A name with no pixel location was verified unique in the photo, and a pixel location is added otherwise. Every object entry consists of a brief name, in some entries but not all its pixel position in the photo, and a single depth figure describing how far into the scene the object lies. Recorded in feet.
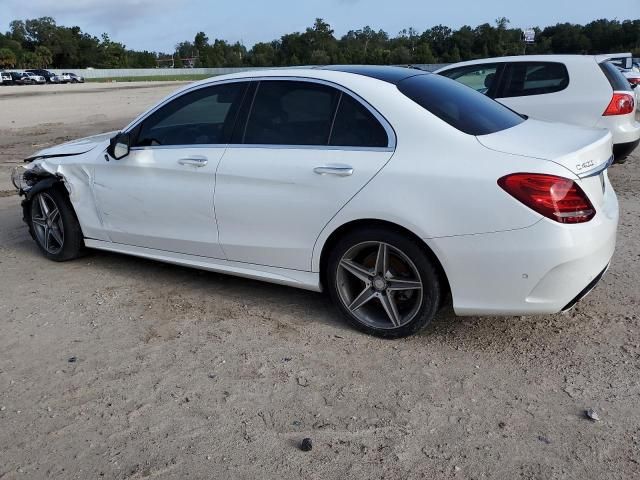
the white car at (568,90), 25.81
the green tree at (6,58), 320.50
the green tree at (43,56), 350.64
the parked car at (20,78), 224.12
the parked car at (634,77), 56.49
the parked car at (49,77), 236.43
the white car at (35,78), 227.61
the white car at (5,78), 218.38
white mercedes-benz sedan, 11.08
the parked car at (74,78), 246.86
